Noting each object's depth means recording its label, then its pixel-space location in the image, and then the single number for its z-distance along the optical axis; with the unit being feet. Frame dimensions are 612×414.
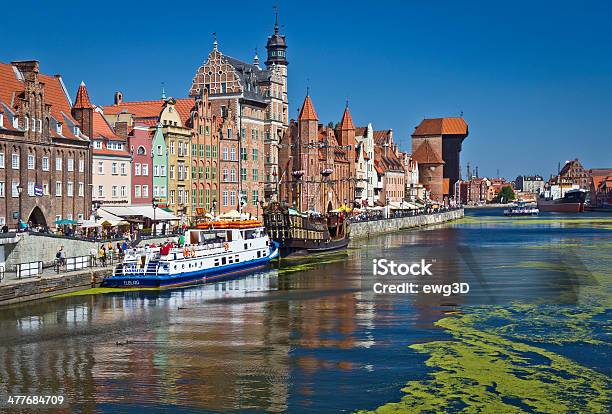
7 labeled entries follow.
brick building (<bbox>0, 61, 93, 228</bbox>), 231.91
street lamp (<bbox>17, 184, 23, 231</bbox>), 222.07
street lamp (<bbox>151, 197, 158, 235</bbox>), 266.81
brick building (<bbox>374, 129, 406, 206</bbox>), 606.96
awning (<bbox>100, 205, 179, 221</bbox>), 278.58
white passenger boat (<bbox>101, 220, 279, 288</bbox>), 201.77
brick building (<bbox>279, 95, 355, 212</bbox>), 443.32
